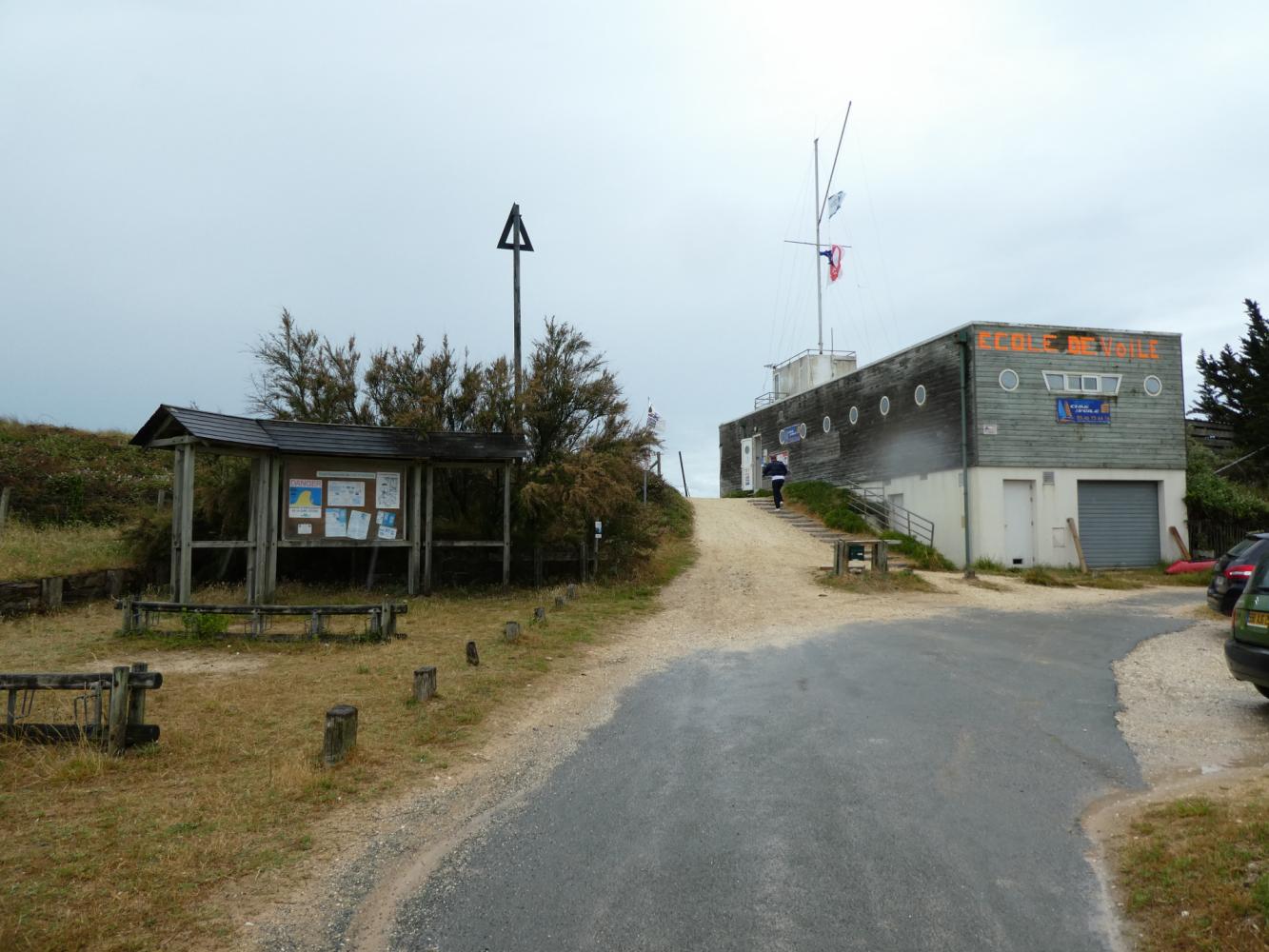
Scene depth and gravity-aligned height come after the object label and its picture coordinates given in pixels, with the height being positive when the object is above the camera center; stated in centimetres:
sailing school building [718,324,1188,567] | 2320 +233
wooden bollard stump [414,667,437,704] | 752 -150
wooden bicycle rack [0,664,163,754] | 597 -138
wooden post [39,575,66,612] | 1277 -118
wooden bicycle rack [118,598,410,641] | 1077 -123
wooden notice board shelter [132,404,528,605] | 1299 +71
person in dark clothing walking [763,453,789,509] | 2986 +174
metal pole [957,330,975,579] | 2300 +316
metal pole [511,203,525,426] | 1897 +621
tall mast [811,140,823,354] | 3831 +1040
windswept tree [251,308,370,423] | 1998 +331
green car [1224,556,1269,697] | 668 -89
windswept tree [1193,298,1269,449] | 3050 +547
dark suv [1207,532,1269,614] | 1156 -67
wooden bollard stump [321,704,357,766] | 582 -152
